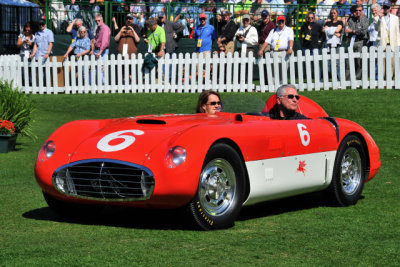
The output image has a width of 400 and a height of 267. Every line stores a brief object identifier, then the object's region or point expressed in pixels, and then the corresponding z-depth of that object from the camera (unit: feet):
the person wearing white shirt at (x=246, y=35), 69.51
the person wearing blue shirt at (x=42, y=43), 74.79
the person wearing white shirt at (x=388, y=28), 65.62
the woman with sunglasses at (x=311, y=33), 70.44
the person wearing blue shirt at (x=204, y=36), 70.44
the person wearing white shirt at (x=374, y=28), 65.87
